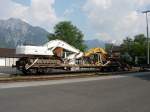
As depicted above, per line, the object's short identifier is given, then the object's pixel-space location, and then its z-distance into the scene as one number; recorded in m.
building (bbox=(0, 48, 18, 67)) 36.08
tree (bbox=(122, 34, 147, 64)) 30.62
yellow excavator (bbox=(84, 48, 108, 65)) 17.29
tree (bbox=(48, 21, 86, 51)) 51.77
